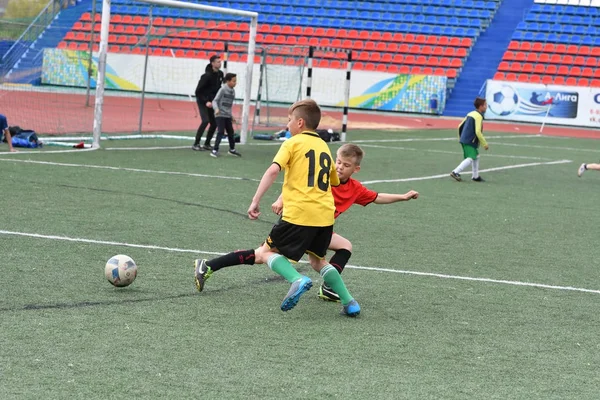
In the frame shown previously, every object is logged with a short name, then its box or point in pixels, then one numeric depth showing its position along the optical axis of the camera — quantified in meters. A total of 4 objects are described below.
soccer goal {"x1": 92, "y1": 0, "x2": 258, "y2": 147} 17.55
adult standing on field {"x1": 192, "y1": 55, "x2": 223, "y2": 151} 18.91
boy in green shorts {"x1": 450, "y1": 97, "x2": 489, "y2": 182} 16.61
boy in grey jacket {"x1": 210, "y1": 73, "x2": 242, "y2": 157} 18.05
